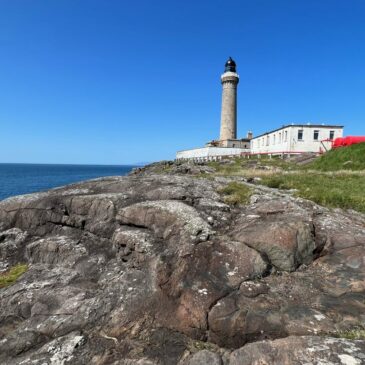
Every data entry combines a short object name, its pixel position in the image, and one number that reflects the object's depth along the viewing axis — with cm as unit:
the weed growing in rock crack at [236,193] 1189
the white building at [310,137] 4944
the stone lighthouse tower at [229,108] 8150
